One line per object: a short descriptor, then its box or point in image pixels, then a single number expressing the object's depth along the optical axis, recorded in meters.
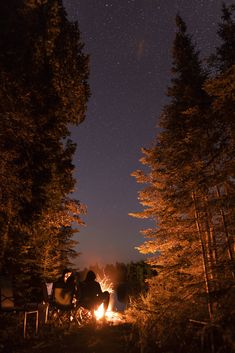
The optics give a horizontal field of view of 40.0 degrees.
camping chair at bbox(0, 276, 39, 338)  7.96
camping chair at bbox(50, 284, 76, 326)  9.23
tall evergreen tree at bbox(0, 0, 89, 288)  9.05
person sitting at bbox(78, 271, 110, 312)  9.67
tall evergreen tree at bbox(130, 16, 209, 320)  10.89
